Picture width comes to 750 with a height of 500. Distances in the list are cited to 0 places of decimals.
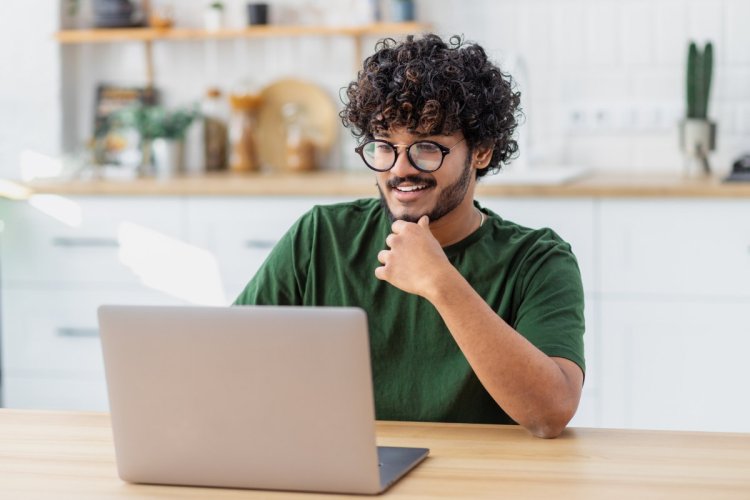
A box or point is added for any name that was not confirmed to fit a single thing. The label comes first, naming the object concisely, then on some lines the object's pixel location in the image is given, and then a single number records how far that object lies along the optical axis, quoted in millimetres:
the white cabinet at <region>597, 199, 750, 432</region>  3150
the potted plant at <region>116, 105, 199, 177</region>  3877
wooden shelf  3859
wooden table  1328
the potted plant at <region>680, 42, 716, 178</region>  3484
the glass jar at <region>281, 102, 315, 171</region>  3988
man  1608
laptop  1268
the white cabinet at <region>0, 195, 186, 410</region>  3561
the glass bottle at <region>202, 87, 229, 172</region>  4109
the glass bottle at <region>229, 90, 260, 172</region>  4027
